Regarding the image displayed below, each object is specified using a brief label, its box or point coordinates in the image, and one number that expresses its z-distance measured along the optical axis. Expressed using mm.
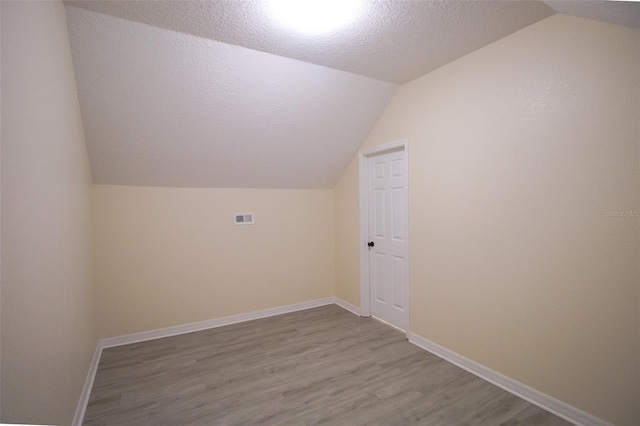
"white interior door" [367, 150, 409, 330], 3230
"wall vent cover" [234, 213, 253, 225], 3670
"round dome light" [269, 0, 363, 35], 1799
